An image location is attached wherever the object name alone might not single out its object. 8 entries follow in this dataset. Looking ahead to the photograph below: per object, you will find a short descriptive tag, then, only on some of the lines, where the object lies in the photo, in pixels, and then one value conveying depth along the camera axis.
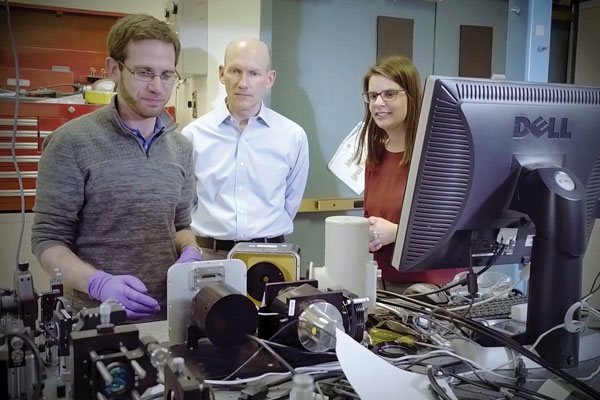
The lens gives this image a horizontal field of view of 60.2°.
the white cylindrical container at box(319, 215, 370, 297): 1.26
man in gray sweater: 1.45
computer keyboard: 1.25
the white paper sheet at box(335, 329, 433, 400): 0.82
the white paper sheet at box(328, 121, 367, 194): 3.07
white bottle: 0.67
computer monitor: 0.93
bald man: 2.20
